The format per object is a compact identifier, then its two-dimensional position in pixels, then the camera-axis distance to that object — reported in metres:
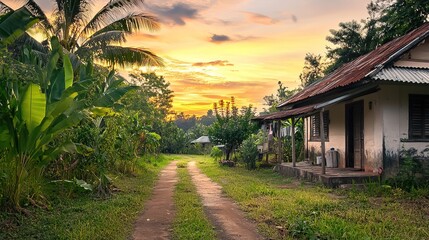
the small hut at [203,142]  49.47
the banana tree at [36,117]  6.60
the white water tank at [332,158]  13.97
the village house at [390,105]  10.52
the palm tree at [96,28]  14.63
